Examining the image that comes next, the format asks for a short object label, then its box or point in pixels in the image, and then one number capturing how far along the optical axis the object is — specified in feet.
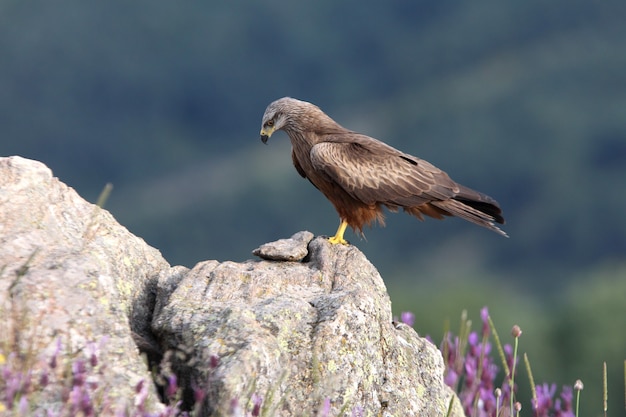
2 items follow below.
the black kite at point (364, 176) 62.39
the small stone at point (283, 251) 44.11
